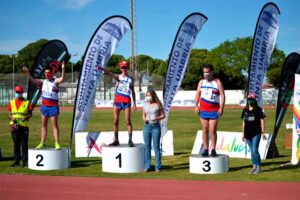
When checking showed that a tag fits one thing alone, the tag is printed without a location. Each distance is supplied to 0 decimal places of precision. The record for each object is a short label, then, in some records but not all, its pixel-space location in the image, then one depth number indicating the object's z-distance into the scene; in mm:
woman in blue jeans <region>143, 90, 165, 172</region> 10164
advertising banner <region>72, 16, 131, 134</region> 12336
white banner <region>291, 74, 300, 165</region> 10898
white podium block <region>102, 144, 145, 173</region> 10141
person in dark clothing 9891
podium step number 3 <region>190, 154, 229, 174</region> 9836
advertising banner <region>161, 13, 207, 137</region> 12547
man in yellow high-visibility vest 11047
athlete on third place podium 9922
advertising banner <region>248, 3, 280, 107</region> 12227
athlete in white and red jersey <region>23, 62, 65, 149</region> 10938
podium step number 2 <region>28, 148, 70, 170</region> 10562
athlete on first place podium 10859
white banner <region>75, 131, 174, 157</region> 13055
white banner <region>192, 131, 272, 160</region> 12312
